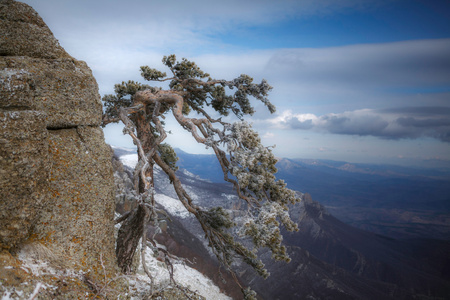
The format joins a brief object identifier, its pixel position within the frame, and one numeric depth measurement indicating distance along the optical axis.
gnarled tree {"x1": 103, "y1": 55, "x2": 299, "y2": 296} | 6.52
